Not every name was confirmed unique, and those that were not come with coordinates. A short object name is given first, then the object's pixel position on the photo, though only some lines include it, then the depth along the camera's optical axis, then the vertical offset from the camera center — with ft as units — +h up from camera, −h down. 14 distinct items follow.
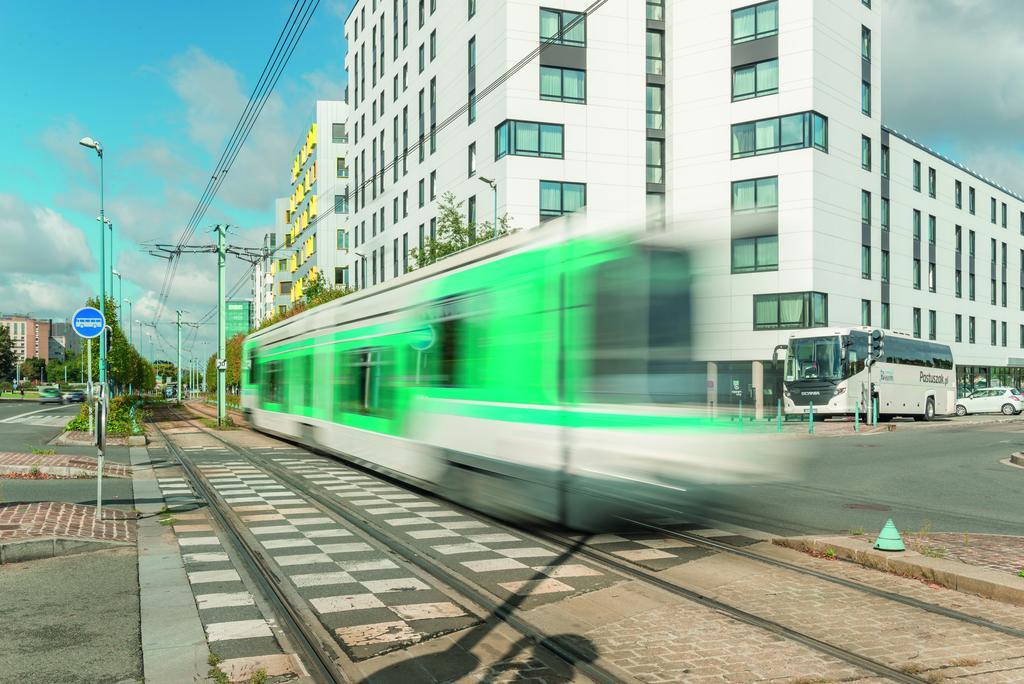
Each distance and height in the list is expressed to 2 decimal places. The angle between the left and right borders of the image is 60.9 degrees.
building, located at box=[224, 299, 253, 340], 606.55 +31.51
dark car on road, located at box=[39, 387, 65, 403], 253.85 -10.34
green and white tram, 27.27 -0.71
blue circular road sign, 64.03 +2.81
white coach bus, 111.86 -1.35
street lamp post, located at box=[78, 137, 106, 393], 100.94 +13.40
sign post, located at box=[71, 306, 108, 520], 64.08 +2.82
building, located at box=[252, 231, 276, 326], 387.18 +40.73
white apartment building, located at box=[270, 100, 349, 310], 242.99 +46.85
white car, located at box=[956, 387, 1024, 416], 153.98 -6.74
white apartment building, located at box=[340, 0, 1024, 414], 128.47 +37.66
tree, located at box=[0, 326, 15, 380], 369.36 +2.38
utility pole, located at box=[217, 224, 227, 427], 110.22 +4.27
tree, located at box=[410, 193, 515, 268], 105.40 +15.51
